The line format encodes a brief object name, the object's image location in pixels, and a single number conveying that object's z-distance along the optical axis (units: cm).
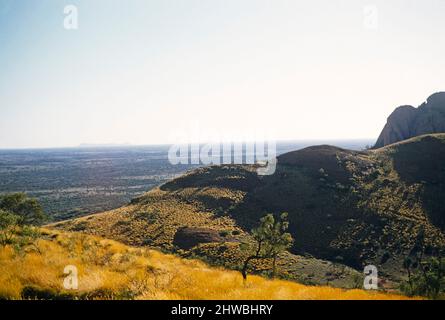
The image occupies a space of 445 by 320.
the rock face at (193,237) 5256
